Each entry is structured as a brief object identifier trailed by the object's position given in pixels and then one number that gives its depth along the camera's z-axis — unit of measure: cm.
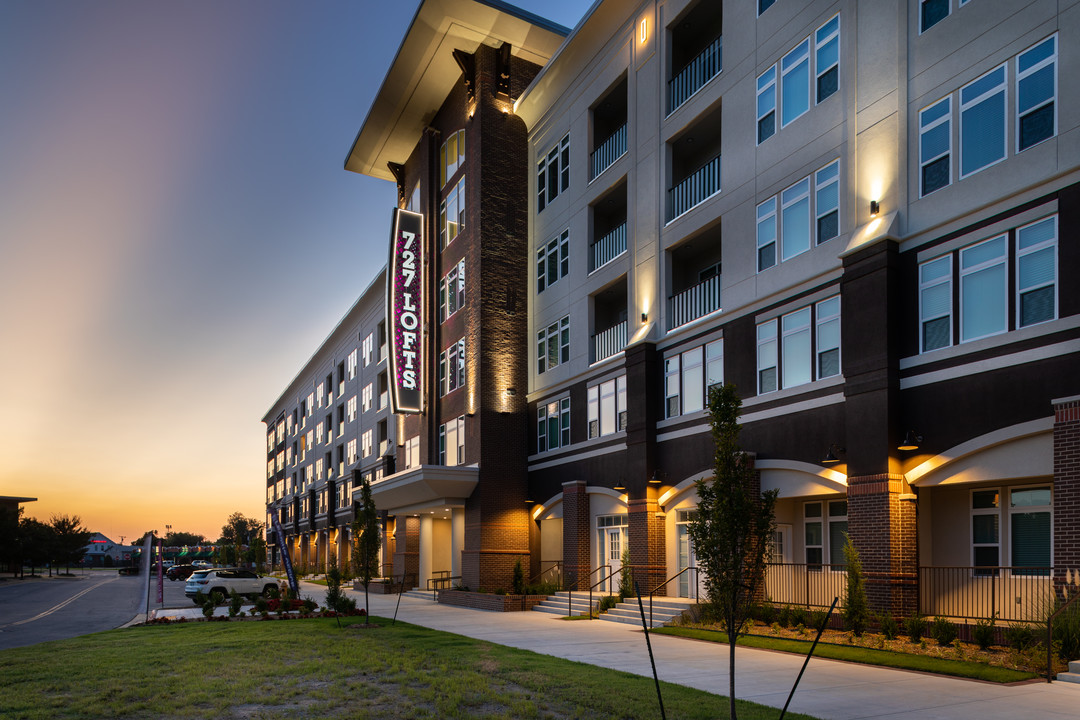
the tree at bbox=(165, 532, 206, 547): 17906
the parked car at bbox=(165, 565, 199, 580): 6216
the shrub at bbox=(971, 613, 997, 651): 1434
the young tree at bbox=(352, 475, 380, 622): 2439
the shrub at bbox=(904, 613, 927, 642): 1540
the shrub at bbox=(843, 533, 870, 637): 1645
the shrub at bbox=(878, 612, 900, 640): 1599
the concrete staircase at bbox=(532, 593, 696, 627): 2166
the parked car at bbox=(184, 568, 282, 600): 3572
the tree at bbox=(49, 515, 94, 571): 9212
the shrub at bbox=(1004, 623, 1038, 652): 1355
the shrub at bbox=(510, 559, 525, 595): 3008
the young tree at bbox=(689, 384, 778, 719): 959
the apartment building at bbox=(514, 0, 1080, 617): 1526
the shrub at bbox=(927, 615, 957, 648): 1501
